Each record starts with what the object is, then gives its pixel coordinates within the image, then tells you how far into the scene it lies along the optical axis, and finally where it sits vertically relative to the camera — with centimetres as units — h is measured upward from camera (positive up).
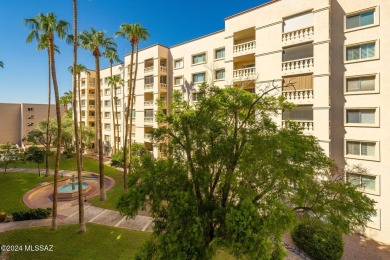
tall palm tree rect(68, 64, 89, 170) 3933 +1266
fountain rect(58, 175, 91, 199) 2609 -849
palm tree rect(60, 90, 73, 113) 6303 +958
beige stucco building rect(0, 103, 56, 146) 6794 +288
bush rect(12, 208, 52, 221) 1950 -843
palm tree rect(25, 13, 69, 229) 1681 +856
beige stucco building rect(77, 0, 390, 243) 1759 +593
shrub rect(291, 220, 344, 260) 1476 -872
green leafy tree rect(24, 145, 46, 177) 3238 -433
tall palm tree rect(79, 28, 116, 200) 2272 +968
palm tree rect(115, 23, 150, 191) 2594 +1240
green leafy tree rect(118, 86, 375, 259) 822 -274
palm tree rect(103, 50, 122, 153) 3734 +1371
